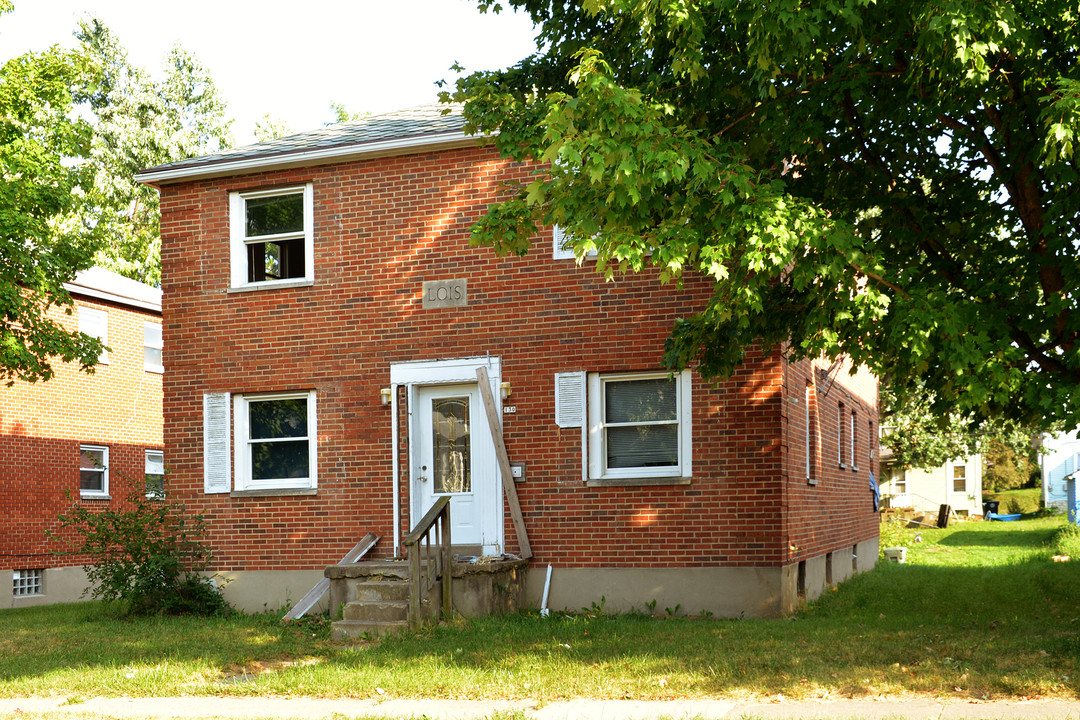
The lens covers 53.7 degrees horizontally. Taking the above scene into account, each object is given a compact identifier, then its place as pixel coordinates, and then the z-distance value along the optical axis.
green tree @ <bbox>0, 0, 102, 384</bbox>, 16.09
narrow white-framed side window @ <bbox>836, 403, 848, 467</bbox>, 18.66
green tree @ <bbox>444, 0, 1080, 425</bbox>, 8.00
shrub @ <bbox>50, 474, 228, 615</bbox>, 14.51
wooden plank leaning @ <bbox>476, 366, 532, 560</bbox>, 13.62
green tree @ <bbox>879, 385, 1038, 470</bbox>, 38.25
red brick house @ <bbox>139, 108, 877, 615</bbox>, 13.19
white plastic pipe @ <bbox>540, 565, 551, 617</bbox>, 13.19
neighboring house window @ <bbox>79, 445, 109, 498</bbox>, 22.69
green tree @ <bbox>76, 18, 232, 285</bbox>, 35.00
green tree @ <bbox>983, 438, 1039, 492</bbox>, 55.94
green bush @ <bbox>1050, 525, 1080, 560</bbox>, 23.14
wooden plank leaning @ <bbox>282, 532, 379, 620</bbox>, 13.55
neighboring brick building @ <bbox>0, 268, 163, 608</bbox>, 20.98
